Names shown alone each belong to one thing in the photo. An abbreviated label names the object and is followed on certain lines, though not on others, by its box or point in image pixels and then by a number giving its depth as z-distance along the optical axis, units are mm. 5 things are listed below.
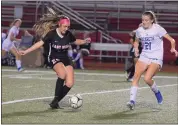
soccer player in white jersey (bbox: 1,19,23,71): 34422
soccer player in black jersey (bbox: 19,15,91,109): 18206
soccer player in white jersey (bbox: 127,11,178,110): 18594
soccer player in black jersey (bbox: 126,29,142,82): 30441
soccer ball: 17641
